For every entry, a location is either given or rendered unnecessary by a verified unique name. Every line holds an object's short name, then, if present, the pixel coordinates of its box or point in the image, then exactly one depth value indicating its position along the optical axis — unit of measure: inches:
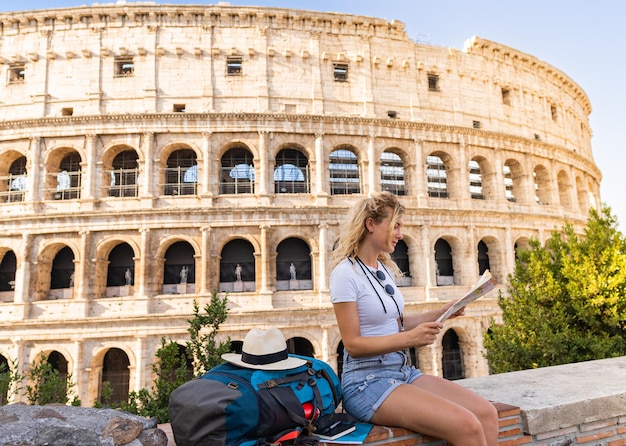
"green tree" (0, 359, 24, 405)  321.9
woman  104.8
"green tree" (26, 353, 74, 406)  338.3
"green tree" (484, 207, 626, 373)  375.2
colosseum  652.7
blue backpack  92.2
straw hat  110.2
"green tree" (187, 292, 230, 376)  306.8
